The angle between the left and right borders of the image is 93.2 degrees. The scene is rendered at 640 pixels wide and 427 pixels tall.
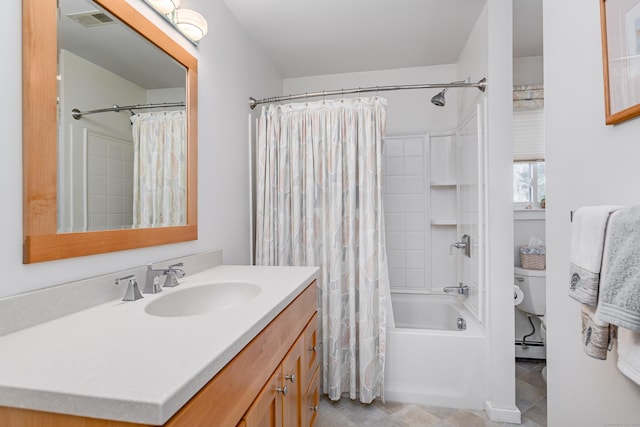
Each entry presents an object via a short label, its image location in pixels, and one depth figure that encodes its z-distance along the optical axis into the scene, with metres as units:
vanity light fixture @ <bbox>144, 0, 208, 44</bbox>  1.30
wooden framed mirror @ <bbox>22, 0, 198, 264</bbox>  0.83
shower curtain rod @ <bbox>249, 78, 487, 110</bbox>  1.95
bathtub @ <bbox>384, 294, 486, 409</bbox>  1.91
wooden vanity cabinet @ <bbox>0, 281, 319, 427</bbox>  0.54
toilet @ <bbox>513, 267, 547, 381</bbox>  2.35
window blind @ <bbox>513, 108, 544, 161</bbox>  2.62
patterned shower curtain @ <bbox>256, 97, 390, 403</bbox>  1.92
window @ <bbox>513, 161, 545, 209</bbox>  2.70
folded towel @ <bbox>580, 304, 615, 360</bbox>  0.72
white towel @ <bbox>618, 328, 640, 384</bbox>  0.65
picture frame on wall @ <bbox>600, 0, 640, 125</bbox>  0.70
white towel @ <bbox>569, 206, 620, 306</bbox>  0.75
